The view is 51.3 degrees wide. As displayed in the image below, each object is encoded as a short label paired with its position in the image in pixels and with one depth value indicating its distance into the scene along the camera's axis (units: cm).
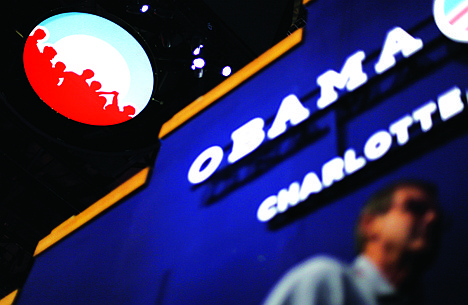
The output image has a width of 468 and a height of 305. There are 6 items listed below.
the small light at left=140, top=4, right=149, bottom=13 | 539
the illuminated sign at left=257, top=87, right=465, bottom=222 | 208
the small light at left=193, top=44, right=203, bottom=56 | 547
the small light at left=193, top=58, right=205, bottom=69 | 552
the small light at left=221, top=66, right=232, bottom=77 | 557
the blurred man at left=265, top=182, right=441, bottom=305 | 135
